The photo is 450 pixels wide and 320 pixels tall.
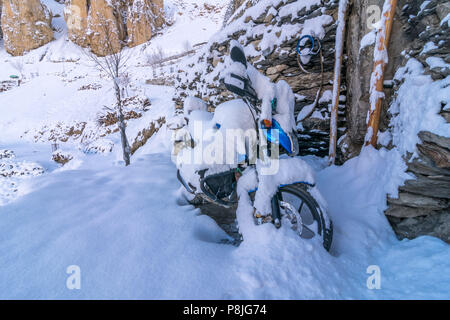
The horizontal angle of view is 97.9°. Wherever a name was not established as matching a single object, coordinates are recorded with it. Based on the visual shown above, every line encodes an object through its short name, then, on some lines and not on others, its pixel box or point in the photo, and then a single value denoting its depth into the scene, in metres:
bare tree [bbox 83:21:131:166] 6.68
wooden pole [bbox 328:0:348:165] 2.96
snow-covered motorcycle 1.78
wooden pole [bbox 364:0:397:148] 2.24
